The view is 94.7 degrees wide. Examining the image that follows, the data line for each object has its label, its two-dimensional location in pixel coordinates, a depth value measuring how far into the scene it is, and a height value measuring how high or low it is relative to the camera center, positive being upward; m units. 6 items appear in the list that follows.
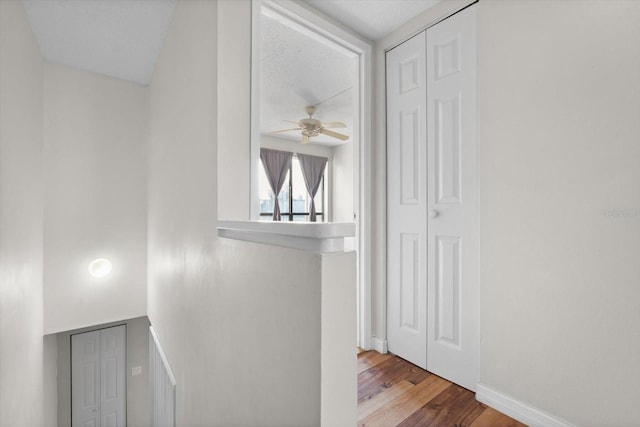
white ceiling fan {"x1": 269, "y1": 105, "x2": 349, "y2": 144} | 3.72 +1.13
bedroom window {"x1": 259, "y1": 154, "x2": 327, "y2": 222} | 5.81 +0.38
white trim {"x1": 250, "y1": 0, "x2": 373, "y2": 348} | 2.10 +0.33
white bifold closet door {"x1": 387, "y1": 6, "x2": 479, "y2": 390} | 1.66 +0.09
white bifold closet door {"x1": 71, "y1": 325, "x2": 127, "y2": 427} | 3.10 -1.77
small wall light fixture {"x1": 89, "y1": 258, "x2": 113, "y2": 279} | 2.73 -0.49
